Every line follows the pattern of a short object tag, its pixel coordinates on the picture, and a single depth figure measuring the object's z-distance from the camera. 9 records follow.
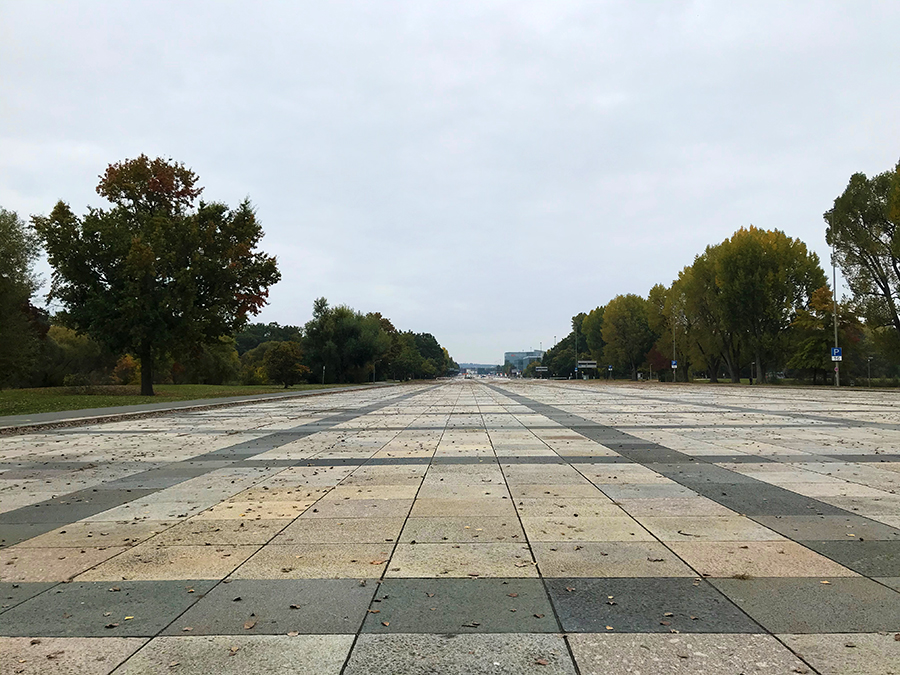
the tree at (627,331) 99.69
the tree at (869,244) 48.66
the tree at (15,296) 38.16
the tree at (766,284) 59.59
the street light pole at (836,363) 46.70
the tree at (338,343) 87.44
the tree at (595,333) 115.75
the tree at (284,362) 61.06
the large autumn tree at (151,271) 35.44
